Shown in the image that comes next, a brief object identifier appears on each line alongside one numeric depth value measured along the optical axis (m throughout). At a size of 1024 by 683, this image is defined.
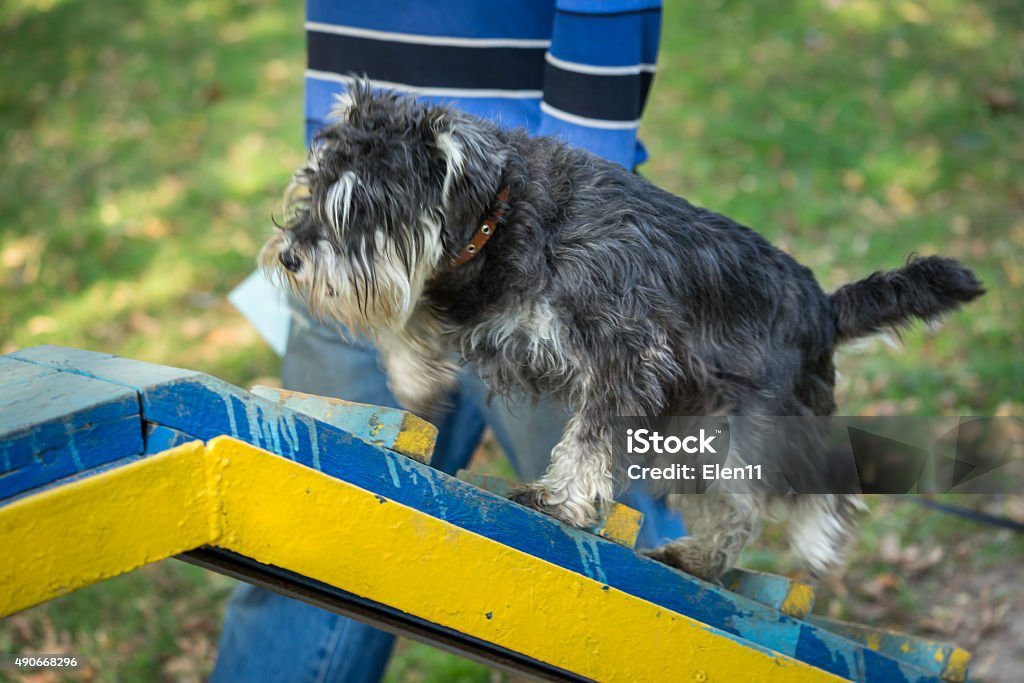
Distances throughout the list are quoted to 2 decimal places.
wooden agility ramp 2.86
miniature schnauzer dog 3.09
